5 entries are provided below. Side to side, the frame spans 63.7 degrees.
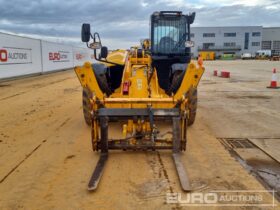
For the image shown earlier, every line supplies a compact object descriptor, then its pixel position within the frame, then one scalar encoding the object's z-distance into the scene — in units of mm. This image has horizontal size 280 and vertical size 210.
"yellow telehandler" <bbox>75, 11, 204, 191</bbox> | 3552
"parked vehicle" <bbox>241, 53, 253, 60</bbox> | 50693
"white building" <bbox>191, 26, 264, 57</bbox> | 66554
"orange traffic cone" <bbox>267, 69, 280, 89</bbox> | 10450
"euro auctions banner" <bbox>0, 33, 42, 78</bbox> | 12564
